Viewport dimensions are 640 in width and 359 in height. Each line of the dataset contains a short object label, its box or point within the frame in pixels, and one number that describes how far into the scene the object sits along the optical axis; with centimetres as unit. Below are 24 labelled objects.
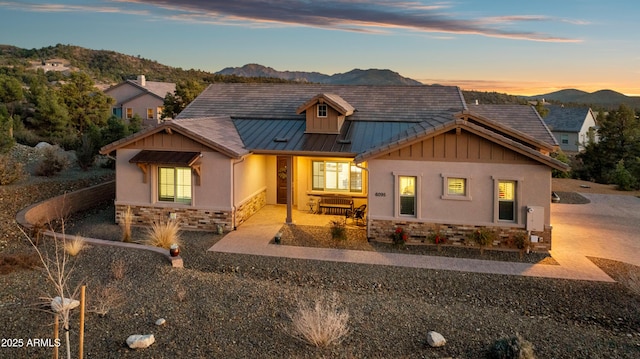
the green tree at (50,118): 2988
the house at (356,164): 1249
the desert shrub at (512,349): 577
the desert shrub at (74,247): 1033
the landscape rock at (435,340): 643
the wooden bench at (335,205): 1652
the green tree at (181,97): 3238
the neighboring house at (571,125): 4925
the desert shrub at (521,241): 1212
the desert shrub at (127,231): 1264
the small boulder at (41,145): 2345
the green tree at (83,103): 3481
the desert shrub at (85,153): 2019
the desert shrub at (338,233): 1320
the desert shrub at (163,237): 1166
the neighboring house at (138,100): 4631
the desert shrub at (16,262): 934
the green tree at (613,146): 3092
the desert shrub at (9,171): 1584
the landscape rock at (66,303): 629
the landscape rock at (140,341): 623
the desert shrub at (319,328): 632
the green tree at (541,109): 4375
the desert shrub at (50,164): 1806
